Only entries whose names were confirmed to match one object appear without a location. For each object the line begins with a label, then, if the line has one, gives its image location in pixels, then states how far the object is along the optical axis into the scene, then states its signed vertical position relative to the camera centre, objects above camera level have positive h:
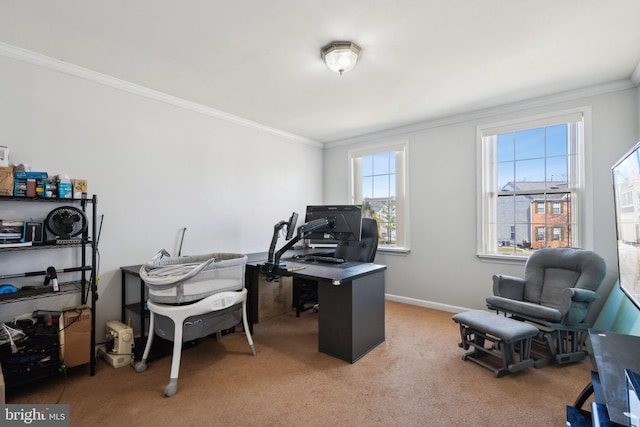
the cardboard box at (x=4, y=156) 2.09 +0.43
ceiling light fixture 2.19 +1.26
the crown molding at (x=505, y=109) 2.86 +1.30
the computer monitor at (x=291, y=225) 2.82 -0.07
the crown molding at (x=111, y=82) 2.30 +1.27
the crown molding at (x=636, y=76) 2.54 +1.30
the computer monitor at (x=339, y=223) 2.75 -0.04
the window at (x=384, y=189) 4.37 +0.48
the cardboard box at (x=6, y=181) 2.00 +0.24
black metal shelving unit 2.04 -0.43
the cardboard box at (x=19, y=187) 2.07 +0.20
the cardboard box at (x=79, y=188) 2.34 +0.23
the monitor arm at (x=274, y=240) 2.80 -0.21
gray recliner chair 2.41 -0.71
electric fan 2.22 -0.05
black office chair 3.52 -0.40
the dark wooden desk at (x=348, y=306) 2.49 -0.78
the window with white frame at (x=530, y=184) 3.14 +0.41
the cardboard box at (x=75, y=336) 2.20 -0.91
